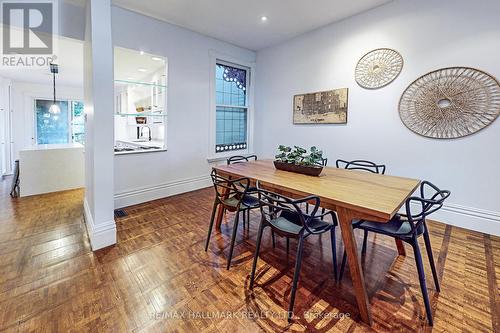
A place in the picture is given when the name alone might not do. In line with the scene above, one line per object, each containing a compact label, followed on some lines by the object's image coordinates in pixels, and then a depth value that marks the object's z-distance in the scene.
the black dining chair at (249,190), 1.97
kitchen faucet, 5.86
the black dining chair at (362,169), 1.94
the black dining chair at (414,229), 1.47
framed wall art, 3.67
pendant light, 4.59
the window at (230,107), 4.63
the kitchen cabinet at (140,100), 3.84
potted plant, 2.26
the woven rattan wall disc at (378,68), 3.10
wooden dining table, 1.42
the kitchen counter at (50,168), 3.80
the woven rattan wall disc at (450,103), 2.55
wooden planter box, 2.22
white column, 2.11
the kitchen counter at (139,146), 3.54
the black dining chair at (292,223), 1.50
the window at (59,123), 6.75
